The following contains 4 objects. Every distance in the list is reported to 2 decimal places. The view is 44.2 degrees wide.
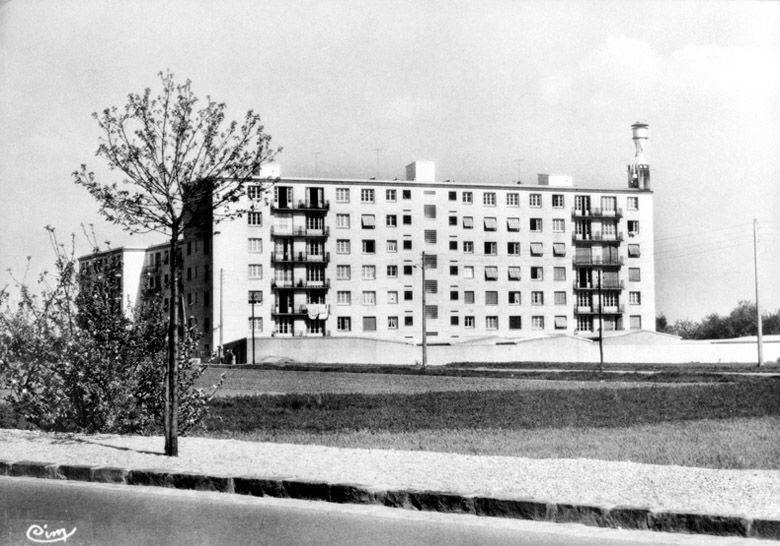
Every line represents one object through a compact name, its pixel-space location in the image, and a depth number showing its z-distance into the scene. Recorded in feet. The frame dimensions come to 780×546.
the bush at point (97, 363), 48.11
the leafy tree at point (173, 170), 39.40
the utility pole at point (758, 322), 174.09
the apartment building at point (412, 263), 289.53
